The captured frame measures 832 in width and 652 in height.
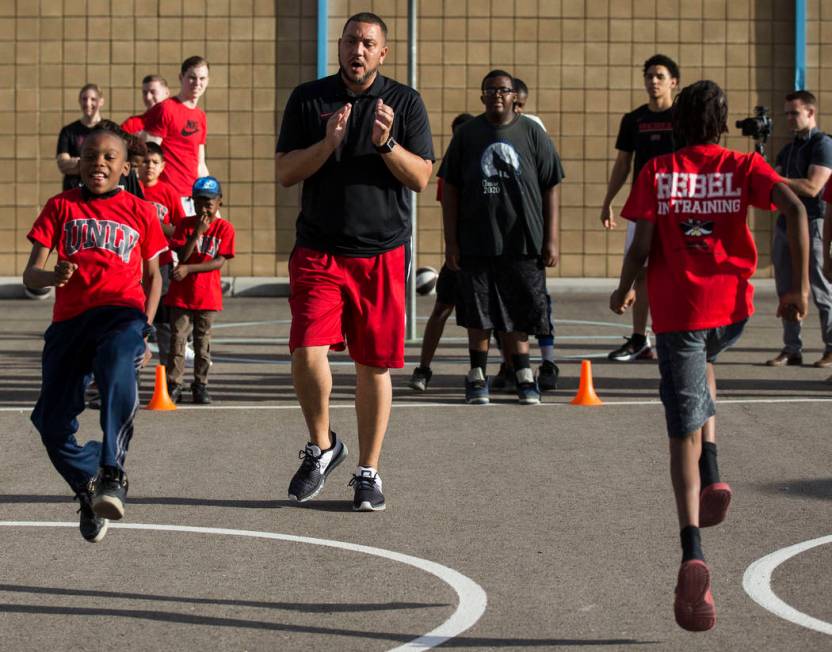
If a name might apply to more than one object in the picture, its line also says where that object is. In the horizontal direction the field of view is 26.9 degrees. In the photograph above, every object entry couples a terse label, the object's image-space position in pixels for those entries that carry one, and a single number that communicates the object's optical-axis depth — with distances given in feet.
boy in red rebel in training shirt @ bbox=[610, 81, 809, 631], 19.26
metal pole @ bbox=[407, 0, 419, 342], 49.65
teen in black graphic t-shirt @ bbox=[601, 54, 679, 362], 42.55
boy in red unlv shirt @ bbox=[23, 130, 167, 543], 22.04
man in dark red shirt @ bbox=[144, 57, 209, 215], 43.83
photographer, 39.22
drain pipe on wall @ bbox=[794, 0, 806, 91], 72.84
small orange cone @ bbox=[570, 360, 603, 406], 36.11
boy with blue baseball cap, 36.55
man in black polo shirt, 25.21
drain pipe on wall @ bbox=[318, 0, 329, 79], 72.74
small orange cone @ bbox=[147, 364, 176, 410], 35.40
